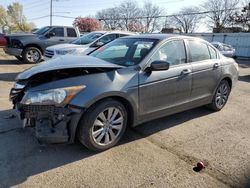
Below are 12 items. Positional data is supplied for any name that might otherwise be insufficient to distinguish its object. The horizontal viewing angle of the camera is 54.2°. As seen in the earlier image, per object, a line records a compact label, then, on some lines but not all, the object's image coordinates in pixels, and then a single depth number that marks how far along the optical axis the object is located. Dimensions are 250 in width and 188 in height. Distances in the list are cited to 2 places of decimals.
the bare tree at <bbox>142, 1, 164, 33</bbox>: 55.81
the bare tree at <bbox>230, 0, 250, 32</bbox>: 35.34
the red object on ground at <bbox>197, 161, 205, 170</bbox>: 3.08
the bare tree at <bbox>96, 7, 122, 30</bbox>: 57.34
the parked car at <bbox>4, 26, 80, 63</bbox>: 10.70
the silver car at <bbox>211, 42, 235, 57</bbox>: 17.69
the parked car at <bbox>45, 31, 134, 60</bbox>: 8.32
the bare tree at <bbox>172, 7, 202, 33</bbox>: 55.38
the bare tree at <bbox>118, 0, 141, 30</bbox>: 56.69
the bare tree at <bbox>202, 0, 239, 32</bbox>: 43.46
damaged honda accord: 3.01
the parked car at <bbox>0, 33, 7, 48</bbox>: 19.81
